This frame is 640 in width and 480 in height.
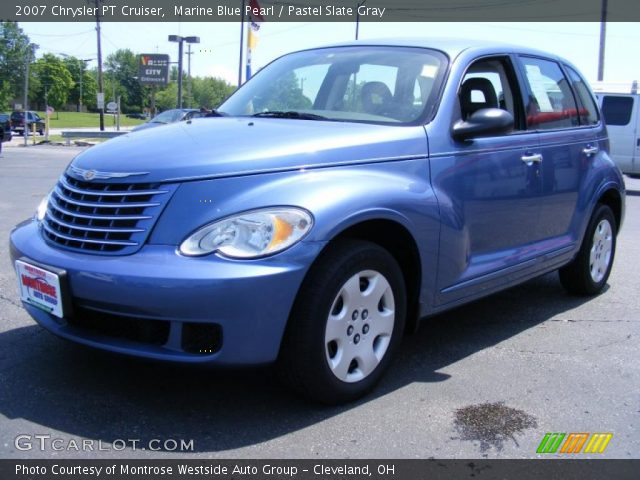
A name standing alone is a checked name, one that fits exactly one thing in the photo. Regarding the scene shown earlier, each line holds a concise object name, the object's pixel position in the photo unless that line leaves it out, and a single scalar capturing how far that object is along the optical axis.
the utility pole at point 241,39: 32.31
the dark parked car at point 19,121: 42.56
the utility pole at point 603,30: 28.39
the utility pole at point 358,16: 29.13
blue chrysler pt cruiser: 2.69
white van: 14.34
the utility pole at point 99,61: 42.69
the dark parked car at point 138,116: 84.98
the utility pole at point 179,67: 42.66
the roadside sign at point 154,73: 49.16
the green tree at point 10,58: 86.06
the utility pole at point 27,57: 35.84
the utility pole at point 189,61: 74.16
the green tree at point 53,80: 102.62
